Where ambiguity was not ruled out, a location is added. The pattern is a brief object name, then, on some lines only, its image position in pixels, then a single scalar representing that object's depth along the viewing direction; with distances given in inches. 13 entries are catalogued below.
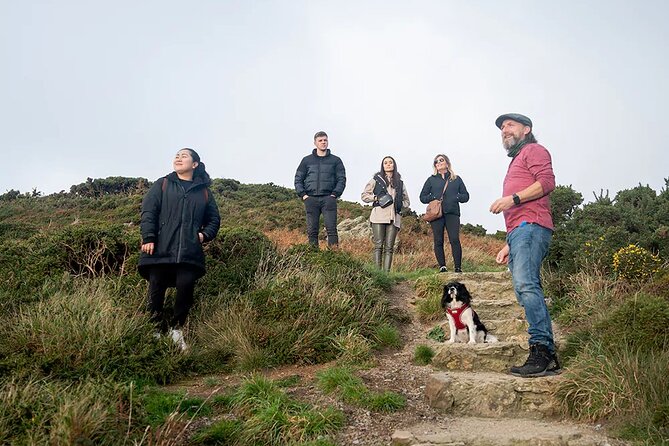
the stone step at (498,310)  316.8
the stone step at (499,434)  164.4
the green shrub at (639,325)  203.0
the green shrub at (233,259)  297.4
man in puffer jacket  381.1
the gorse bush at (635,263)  296.5
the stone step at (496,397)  195.9
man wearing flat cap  193.9
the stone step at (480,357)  238.7
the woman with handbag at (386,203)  387.5
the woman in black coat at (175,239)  238.7
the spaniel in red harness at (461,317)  258.5
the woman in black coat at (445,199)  377.1
